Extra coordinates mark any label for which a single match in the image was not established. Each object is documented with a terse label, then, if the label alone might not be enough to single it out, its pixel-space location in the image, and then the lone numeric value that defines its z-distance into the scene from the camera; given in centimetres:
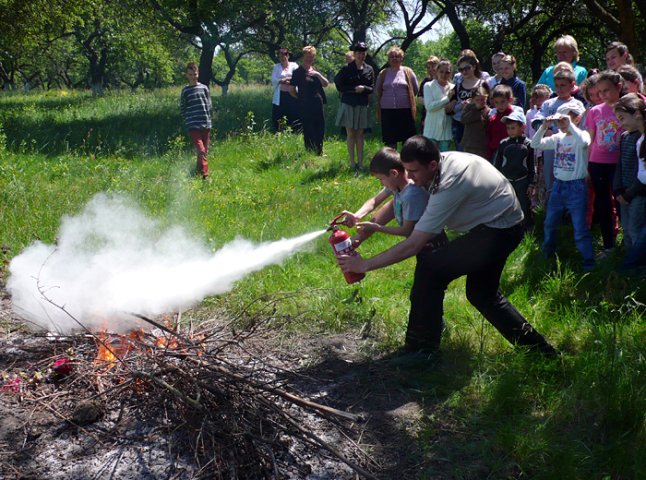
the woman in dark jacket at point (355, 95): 1033
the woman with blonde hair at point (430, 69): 941
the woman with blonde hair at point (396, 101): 982
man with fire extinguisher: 414
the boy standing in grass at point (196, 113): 1059
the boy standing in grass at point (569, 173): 602
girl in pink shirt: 603
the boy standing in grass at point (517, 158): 665
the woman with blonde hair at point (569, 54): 739
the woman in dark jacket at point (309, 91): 1152
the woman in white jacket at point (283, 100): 1266
